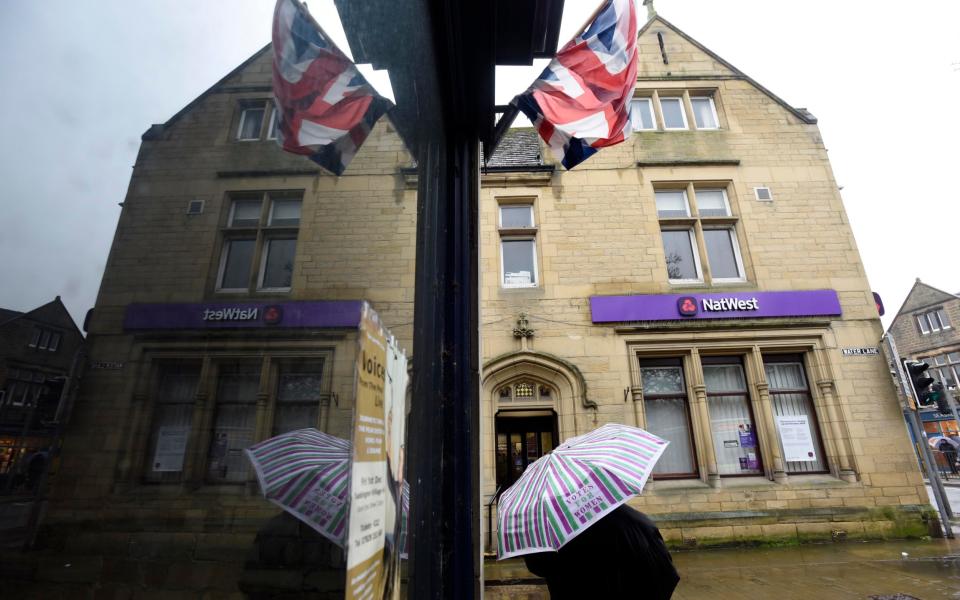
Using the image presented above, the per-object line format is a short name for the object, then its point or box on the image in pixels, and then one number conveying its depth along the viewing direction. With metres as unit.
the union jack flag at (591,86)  3.17
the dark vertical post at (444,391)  1.43
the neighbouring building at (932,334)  28.45
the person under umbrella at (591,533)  2.70
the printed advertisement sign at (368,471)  0.70
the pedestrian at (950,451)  21.53
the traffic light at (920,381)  6.97
